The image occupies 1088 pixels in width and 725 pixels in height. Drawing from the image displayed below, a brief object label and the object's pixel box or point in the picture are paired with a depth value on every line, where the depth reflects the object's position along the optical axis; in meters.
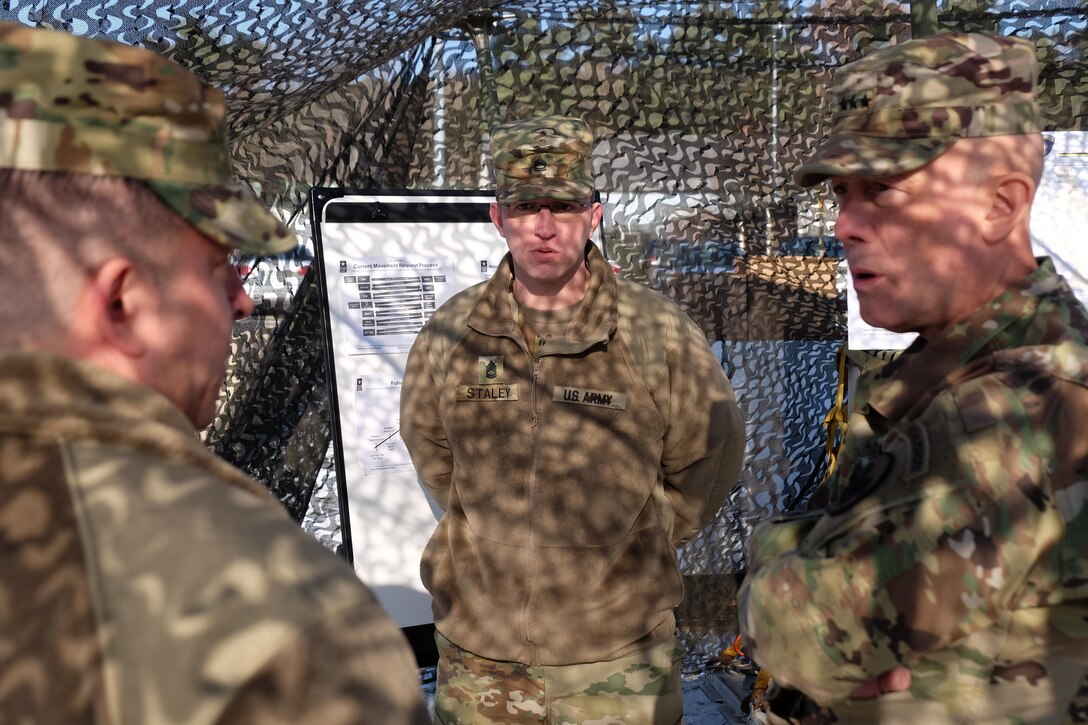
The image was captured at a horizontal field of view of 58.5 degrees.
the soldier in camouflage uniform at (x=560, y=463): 2.26
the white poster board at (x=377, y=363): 3.04
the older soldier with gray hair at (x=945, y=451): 1.12
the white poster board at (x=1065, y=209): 3.19
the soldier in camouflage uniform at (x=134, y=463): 0.71
